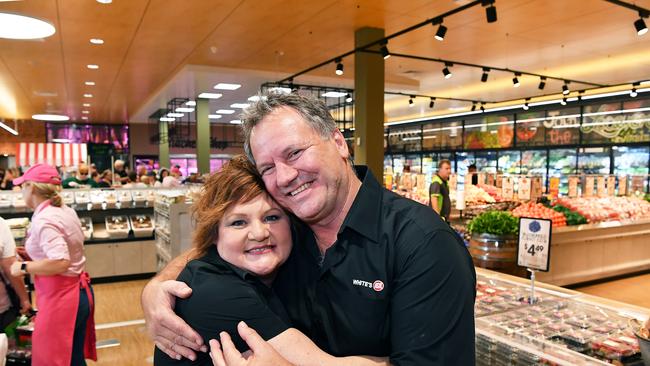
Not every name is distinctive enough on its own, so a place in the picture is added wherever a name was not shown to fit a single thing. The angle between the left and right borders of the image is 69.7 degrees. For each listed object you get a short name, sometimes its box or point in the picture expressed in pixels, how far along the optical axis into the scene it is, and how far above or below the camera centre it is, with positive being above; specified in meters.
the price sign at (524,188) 8.48 -0.57
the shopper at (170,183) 9.35 -0.60
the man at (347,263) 1.12 -0.29
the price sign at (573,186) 8.33 -0.52
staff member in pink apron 3.27 -0.87
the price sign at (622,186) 8.91 -0.55
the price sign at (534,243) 2.89 -0.55
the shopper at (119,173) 12.36 -0.54
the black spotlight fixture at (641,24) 5.39 +1.55
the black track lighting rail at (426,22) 4.69 +1.55
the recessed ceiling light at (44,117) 13.59 +1.08
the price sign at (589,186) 8.27 -0.51
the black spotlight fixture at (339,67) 7.47 +1.44
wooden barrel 4.90 -1.02
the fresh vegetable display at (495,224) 4.96 -0.73
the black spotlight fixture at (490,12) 4.55 +1.46
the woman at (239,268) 1.25 -0.34
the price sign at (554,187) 9.24 -0.60
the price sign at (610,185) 8.44 -0.50
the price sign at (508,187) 9.67 -0.63
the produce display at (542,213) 6.44 -0.79
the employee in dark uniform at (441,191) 7.85 -0.60
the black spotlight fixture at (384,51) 6.53 +1.47
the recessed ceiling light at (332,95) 11.44 +1.51
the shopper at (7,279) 3.36 -0.91
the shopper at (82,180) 8.85 -0.54
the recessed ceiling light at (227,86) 10.89 +1.63
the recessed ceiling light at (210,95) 12.12 +1.56
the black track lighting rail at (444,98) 11.58 +1.62
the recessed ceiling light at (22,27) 4.74 +1.35
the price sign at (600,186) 8.31 -0.51
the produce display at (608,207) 7.06 -0.80
